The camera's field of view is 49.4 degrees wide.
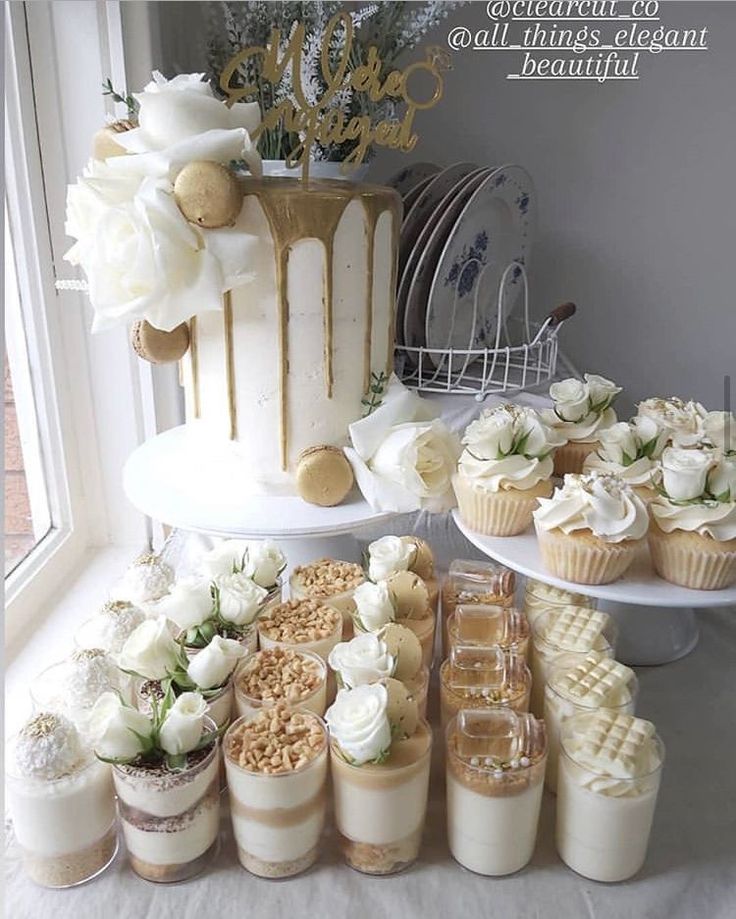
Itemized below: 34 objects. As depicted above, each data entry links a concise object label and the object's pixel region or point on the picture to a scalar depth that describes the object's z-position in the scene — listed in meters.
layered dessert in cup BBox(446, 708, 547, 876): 0.60
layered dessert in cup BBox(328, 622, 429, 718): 0.65
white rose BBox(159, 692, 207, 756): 0.59
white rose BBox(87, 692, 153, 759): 0.58
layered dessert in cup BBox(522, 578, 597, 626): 0.83
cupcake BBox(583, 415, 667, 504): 0.81
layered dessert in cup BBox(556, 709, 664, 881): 0.60
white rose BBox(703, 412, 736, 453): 0.88
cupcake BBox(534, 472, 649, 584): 0.71
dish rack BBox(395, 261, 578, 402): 1.14
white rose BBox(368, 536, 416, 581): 0.81
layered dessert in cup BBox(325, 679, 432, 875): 0.60
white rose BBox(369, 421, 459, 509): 0.82
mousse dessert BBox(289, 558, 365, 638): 0.80
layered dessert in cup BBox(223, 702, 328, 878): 0.60
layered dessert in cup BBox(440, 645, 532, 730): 0.68
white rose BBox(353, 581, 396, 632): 0.73
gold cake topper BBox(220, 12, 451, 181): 0.71
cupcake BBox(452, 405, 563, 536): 0.79
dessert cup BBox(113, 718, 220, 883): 0.59
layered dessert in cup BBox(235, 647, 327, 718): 0.67
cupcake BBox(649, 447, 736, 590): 0.71
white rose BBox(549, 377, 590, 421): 0.90
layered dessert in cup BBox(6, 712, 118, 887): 0.59
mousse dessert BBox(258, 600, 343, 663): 0.74
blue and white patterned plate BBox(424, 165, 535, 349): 1.13
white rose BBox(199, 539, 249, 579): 0.82
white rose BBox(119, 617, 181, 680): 0.66
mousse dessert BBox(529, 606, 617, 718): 0.74
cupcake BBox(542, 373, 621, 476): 0.90
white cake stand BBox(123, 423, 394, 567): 0.81
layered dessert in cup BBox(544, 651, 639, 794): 0.67
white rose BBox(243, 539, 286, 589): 0.81
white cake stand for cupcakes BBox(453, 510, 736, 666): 0.71
